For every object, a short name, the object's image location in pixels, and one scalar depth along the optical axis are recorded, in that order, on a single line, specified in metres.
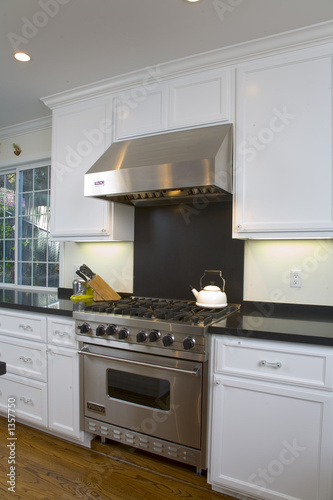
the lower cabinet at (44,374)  2.19
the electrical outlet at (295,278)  2.15
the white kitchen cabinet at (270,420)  1.52
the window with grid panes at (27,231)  3.38
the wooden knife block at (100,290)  2.46
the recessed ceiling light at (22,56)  2.14
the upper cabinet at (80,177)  2.55
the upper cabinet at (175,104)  2.12
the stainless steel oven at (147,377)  1.80
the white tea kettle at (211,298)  2.09
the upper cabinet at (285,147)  1.86
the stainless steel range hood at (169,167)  1.94
